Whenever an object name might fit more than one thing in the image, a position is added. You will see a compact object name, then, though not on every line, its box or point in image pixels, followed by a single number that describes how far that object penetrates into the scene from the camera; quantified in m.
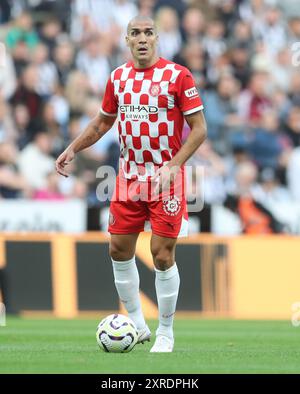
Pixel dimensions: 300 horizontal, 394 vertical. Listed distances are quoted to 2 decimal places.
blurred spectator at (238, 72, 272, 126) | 19.28
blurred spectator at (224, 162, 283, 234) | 16.31
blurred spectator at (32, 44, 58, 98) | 18.58
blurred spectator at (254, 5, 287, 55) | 20.78
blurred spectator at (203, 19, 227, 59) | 20.17
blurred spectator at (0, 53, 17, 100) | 18.30
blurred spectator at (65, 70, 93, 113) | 18.48
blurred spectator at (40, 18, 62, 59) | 19.22
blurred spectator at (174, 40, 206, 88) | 19.38
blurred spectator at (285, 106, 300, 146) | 19.44
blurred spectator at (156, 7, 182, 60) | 19.58
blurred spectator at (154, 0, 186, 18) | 20.22
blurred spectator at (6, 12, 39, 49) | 19.03
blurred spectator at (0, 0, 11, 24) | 19.63
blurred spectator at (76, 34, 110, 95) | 19.16
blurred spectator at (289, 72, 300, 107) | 20.06
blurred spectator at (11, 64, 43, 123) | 18.17
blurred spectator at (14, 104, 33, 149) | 17.61
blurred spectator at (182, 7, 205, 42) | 20.05
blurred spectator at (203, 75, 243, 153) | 18.86
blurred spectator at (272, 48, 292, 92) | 20.39
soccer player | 9.20
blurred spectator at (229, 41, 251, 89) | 19.92
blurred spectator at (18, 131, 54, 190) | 17.09
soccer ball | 9.09
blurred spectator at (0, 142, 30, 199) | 16.84
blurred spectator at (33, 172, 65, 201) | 16.67
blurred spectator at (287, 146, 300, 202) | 18.30
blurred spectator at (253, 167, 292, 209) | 17.34
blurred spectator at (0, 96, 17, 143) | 17.42
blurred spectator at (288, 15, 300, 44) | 21.43
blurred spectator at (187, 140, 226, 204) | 17.69
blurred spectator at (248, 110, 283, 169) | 18.66
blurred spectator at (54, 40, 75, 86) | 18.91
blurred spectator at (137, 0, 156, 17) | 20.05
